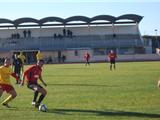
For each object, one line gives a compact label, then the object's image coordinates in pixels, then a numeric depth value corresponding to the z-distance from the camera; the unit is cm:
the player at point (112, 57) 3925
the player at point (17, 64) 2738
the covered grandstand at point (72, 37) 8319
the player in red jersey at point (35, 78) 1509
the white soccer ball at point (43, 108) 1430
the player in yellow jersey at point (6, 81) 1538
